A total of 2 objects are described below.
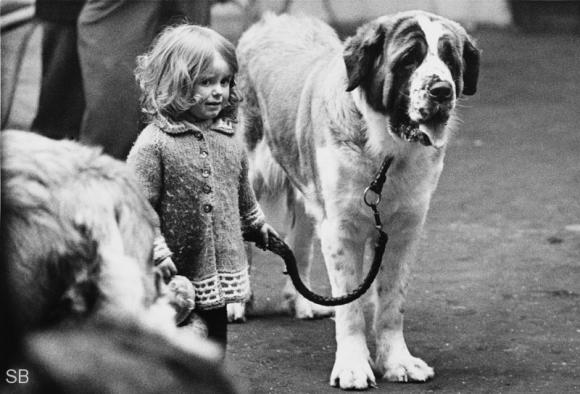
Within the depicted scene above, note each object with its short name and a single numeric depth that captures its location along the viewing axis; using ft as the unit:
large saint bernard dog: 27.25
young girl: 23.04
